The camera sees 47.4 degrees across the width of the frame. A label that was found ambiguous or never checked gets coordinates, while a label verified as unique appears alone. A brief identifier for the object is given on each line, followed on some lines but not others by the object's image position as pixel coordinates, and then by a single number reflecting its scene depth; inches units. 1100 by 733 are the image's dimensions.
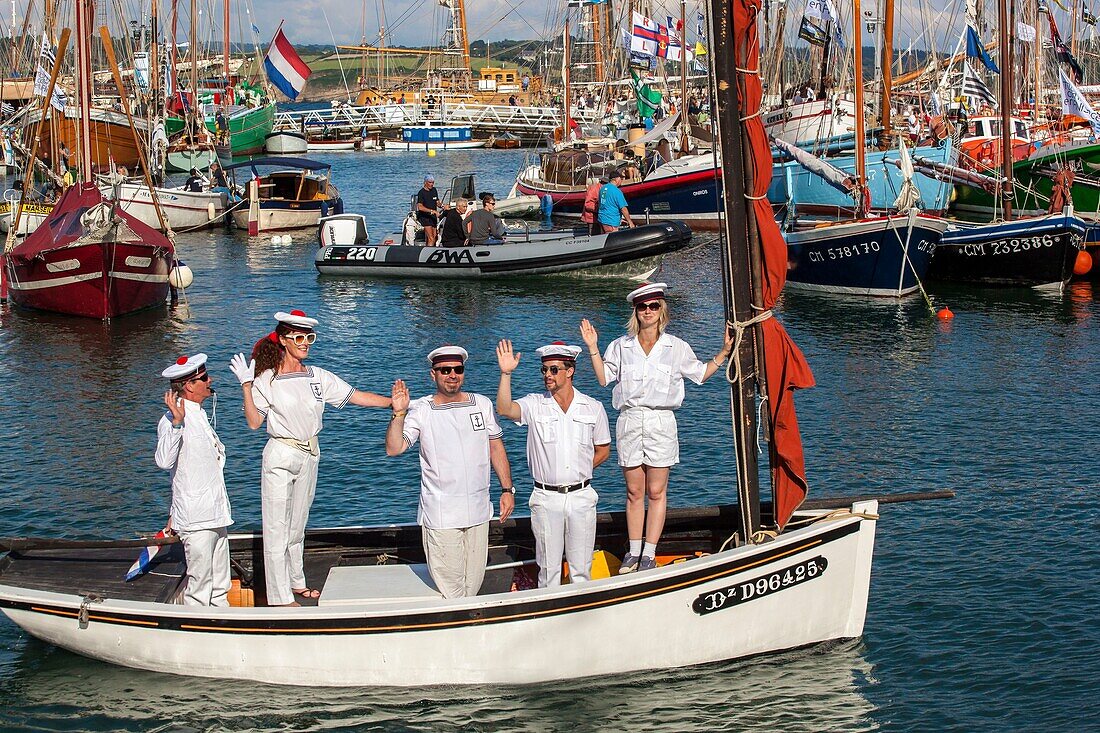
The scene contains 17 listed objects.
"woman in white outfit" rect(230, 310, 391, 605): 333.1
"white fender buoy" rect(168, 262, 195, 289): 1015.0
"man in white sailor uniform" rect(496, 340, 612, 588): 329.1
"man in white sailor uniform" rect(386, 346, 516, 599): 319.6
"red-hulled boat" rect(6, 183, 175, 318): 943.0
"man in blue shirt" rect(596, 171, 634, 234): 1140.5
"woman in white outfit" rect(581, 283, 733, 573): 346.9
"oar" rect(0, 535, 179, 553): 363.3
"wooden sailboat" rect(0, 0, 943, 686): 329.1
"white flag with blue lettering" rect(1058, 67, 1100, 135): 1196.5
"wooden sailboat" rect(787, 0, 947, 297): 1002.7
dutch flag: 1797.5
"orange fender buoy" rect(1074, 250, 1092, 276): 1064.5
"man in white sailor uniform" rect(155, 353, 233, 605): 337.7
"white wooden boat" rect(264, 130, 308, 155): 2925.7
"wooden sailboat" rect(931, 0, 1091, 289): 1023.6
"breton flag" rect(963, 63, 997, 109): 1243.8
